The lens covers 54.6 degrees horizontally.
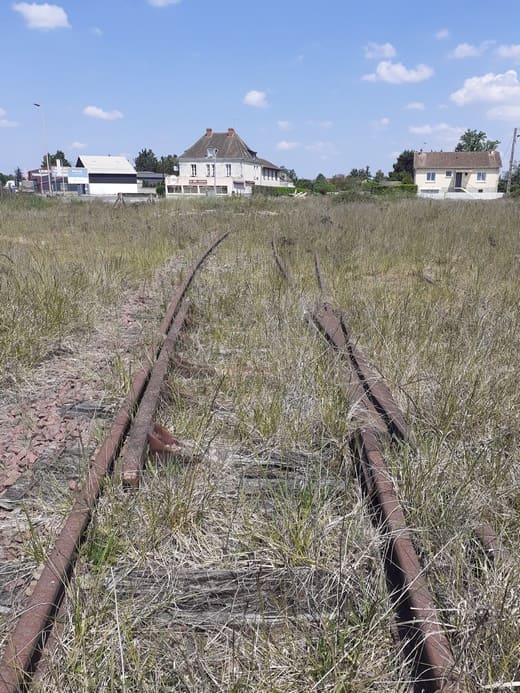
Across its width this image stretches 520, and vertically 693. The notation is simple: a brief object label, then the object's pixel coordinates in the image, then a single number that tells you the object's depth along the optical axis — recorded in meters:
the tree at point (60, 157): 139.00
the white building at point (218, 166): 76.94
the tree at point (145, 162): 152.62
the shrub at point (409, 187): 58.26
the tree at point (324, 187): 69.44
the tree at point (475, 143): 108.56
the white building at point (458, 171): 81.41
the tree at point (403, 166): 90.91
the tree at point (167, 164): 135.18
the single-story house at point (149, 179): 114.07
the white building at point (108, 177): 91.19
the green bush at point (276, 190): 57.82
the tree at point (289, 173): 110.12
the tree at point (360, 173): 116.31
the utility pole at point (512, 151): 58.51
